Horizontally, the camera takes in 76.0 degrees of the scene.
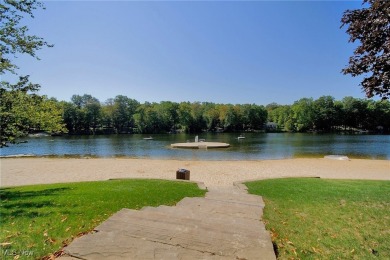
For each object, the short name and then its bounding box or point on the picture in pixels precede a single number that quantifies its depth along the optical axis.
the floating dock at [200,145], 41.68
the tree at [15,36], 8.02
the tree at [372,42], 5.39
